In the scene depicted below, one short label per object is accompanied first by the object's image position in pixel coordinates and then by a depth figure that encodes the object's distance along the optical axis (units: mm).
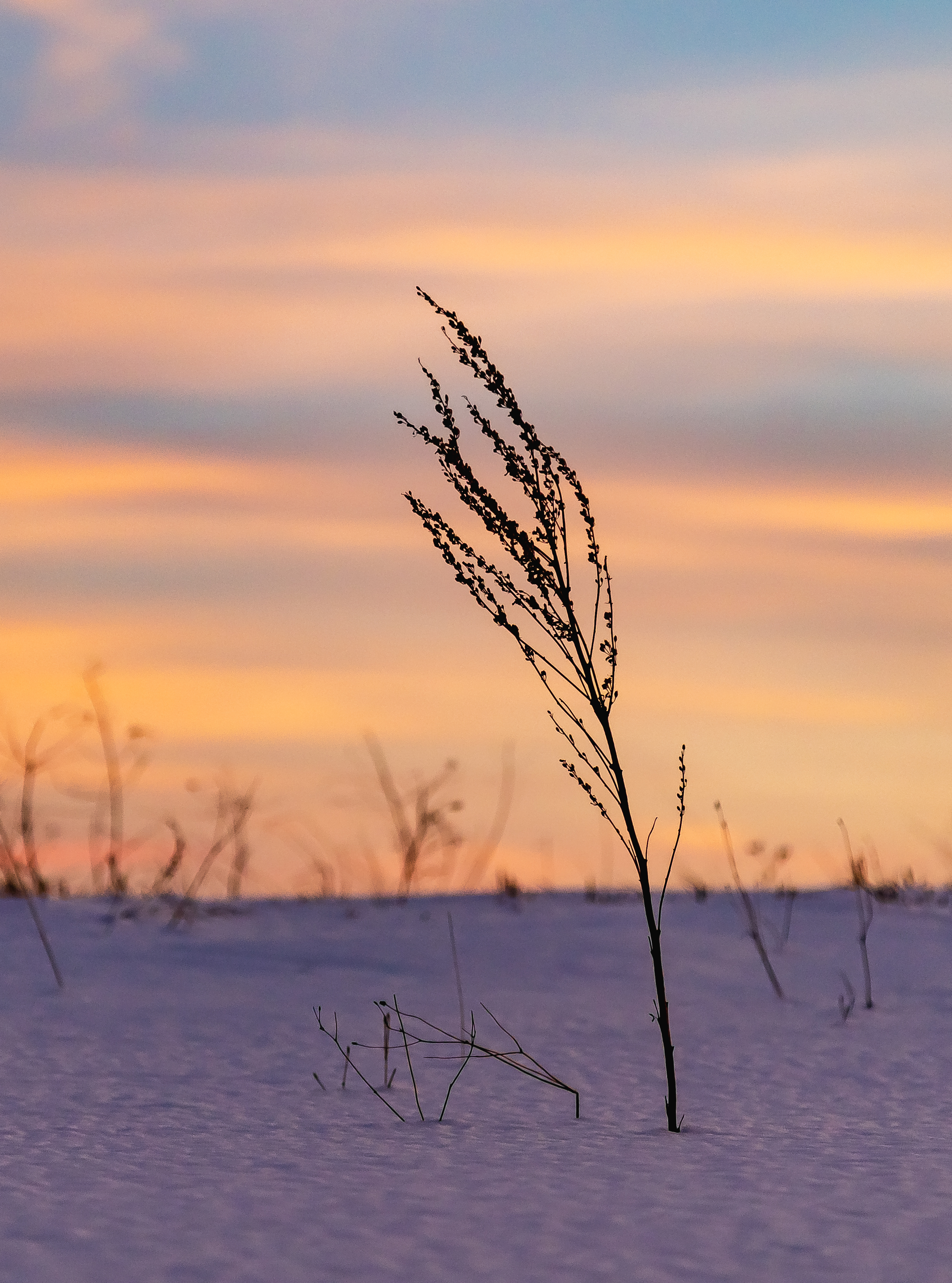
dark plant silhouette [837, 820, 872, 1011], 14883
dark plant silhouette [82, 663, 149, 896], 17531
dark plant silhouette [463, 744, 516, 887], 19109
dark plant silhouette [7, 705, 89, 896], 16672
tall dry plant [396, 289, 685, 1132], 9539
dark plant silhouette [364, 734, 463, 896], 19781
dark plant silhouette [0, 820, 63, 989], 14297
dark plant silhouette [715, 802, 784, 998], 14500
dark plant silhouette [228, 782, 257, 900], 19156
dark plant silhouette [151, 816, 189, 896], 18891
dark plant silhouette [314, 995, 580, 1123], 10547
